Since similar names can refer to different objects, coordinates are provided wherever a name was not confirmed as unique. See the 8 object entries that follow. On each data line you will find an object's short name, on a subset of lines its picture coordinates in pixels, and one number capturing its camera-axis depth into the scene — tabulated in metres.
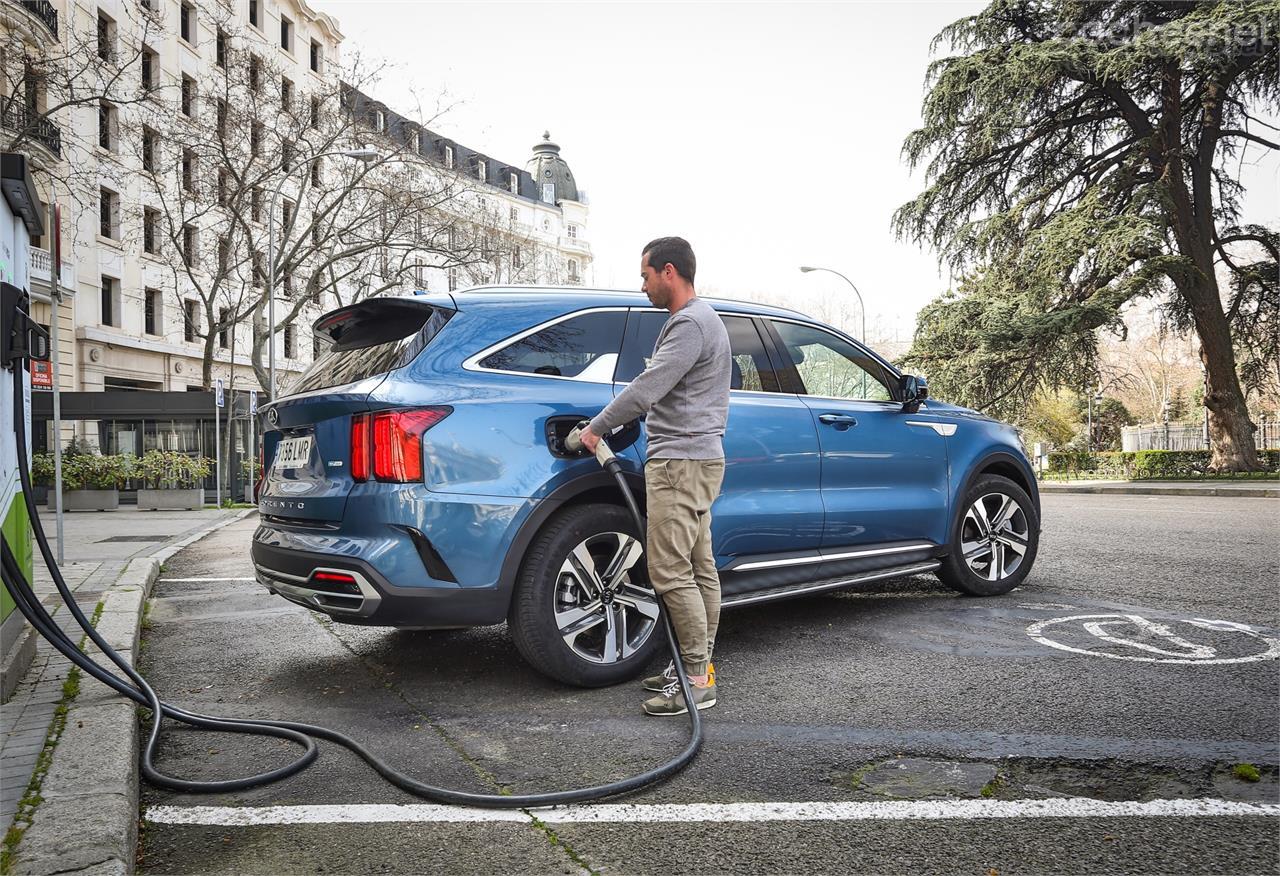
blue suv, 3.97
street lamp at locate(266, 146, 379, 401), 24.27
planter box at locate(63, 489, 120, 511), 21.14
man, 4.00
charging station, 3.82
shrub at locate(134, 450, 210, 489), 21.92
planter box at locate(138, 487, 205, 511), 21.22
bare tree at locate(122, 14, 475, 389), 24.66
